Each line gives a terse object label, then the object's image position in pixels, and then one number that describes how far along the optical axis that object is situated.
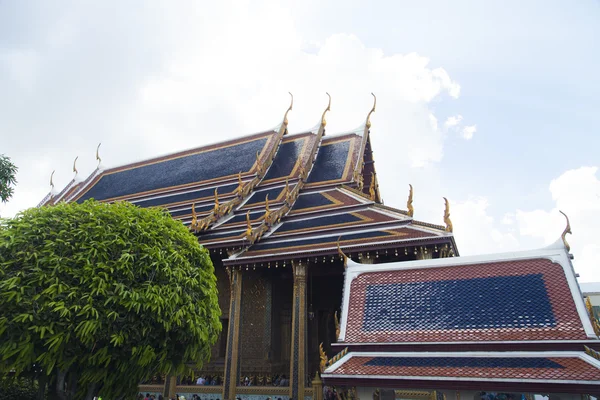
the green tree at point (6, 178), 13.76
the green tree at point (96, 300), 5.83
